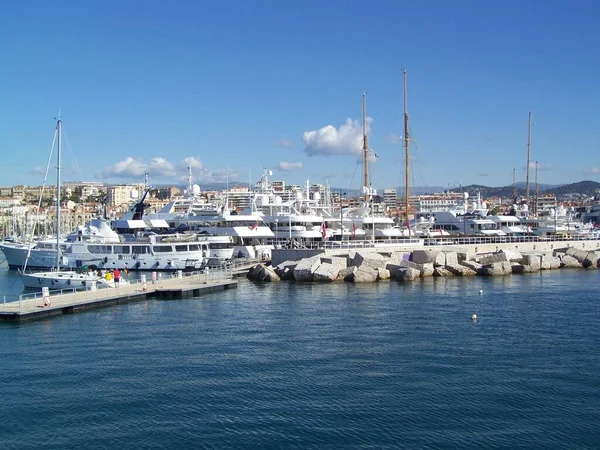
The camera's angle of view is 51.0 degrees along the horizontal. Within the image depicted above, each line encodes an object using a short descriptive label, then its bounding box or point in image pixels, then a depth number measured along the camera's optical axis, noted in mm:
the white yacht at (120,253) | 55375
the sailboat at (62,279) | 40469
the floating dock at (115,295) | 30375
